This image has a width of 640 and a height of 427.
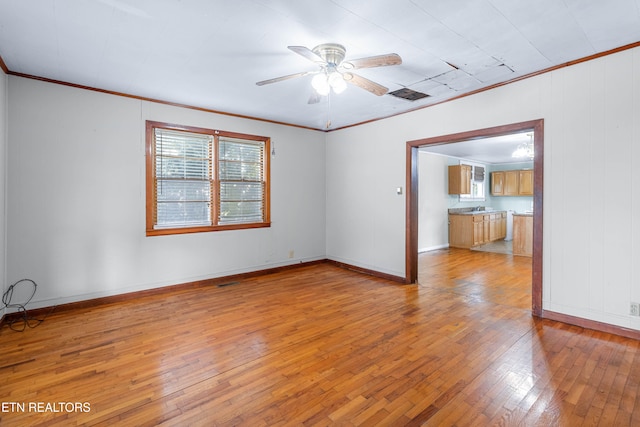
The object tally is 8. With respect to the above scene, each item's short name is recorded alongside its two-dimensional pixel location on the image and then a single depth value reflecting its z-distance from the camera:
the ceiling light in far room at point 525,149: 6.44
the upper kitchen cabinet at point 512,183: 8.88
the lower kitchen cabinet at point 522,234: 6.84
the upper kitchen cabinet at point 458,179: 8.19
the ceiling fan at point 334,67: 2.46
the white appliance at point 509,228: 9.51
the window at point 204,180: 4.34
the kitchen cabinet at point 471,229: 7.88
